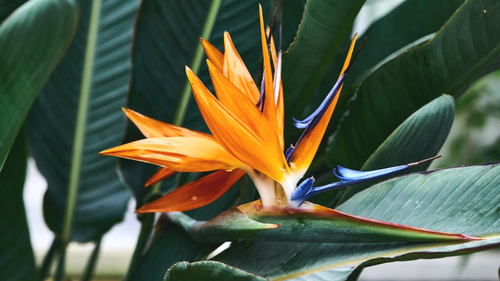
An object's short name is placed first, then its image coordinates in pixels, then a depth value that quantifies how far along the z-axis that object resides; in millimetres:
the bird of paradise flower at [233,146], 1666
